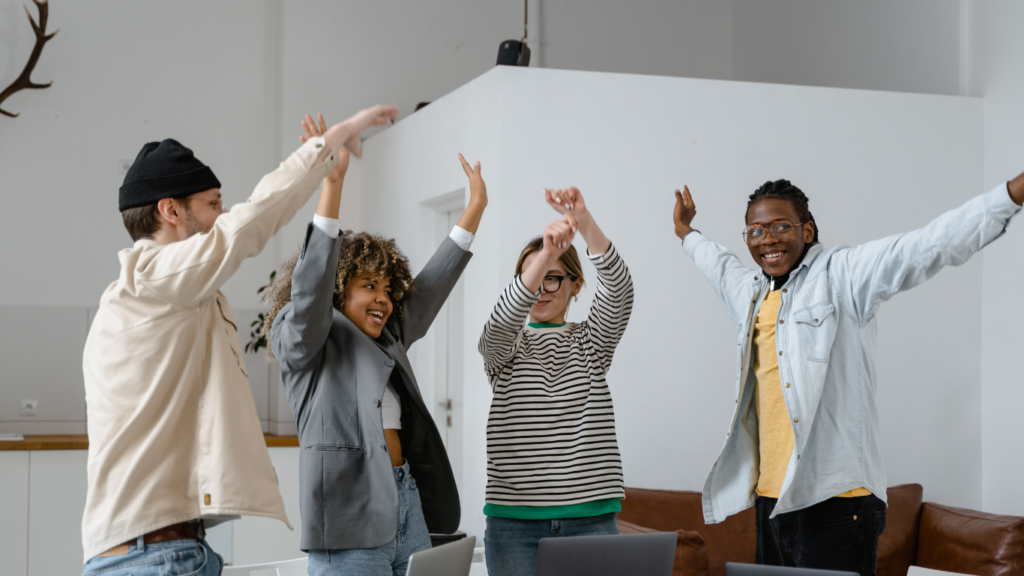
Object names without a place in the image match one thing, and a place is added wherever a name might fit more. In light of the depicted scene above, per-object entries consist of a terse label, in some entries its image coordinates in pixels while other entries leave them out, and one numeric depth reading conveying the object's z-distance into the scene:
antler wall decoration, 4.44
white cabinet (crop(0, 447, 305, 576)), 3.86
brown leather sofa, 3.20
